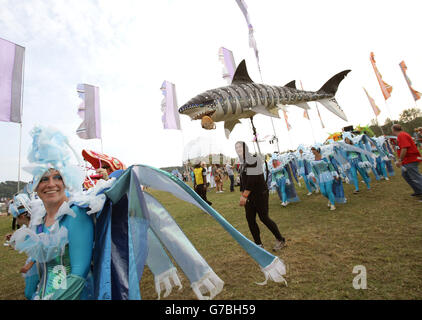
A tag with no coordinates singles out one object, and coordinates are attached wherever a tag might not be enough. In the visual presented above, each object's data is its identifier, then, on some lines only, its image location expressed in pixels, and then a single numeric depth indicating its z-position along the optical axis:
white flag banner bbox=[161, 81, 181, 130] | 13.86
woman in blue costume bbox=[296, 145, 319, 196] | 8.29
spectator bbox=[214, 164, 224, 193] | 14.89
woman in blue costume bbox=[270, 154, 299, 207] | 7.82
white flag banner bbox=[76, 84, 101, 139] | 10.84
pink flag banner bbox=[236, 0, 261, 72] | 4.26
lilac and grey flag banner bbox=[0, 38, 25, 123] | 7.96
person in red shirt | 5.09
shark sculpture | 2.76
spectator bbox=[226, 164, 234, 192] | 14.06
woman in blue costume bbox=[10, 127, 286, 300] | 1.33
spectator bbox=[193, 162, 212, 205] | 9.12
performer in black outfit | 3.73
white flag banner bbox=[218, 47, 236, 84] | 8.13
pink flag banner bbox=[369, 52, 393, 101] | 13.57
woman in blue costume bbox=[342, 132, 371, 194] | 7.61
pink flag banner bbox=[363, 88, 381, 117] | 15.66
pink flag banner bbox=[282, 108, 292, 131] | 18.47
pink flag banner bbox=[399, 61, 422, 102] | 13.59
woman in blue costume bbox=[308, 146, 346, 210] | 6.08
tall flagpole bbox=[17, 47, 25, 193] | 8.21
